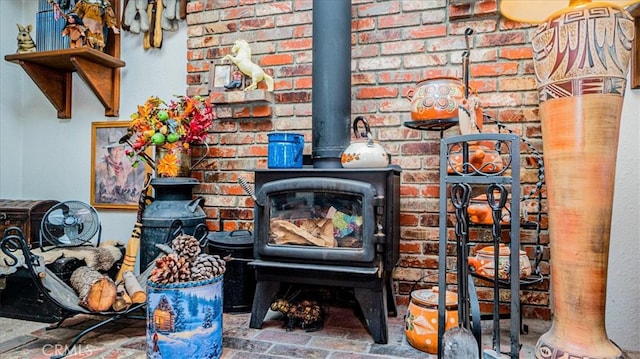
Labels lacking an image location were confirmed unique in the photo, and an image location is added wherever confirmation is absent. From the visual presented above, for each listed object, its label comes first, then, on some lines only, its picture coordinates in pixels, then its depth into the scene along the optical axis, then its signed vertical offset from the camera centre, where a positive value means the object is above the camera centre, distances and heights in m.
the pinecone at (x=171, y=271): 1.46 -0.34
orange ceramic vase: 1.09 +0.10
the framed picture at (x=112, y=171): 2.54 +0.03
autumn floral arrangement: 2.15 +0.26
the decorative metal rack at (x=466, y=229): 1.19 -0.14
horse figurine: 2.21 +0.61
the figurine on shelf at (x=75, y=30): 2.34 +0.83
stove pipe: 1.85 +0.45
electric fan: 2.18 -0.27
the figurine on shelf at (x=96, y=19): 2.36 +0.92
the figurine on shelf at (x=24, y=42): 2.52 +0.82
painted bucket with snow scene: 1.41 -0.50
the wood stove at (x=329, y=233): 1.62 -0.22
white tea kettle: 1.67 +0.10
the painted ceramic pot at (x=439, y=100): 1.64 +0.33
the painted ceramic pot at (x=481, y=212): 1.65 -0.12
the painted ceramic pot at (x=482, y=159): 1.58 +0.09
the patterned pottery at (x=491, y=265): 1.56 -0.32
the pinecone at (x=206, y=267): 1.50 -0.33
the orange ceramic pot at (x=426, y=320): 1.51 -0.52
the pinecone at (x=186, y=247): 1.58 -0.27
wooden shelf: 2.36 +0.63
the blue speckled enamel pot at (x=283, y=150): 1.82 +0.13
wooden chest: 2.30 -0.24
